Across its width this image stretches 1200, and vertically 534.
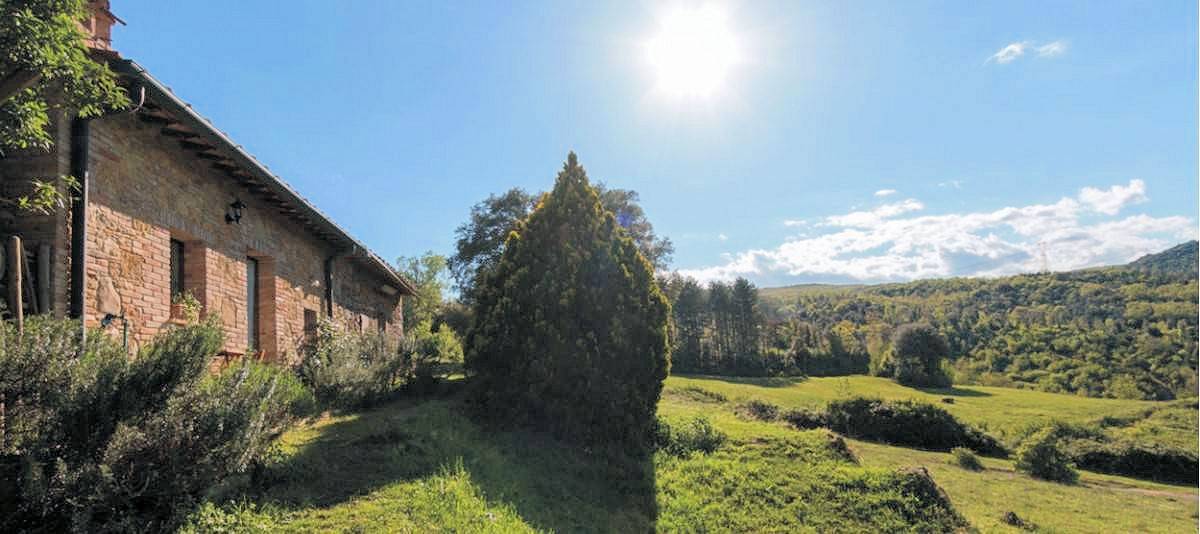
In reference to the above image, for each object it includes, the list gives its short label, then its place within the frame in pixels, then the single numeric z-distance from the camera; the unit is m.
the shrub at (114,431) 3.15
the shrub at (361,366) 8.16
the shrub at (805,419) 15.08
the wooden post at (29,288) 4.83
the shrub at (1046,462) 13.30
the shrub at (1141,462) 17.02
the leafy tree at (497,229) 25.58
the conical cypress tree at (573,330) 7.39
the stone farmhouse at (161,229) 5.20
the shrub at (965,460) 13.57
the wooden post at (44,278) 4.95
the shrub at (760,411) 13.39
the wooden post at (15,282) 4.64
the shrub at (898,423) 15.95
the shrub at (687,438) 7.81
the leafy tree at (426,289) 33.49
